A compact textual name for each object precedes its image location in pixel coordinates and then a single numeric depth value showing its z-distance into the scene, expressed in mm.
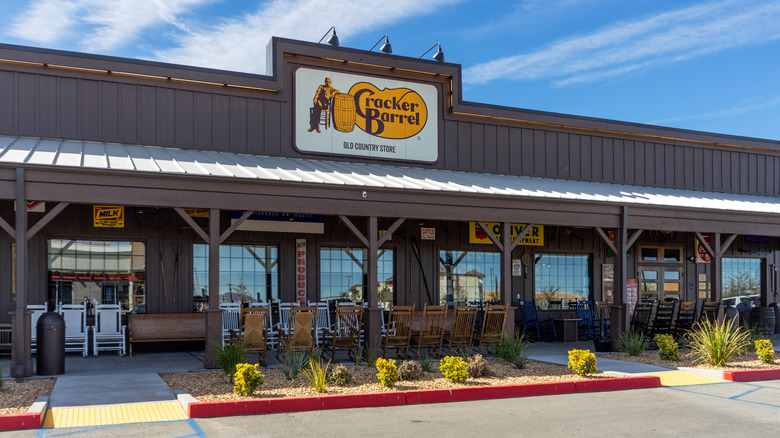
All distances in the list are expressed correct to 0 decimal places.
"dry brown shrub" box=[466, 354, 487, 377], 10547
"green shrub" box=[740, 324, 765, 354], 13577
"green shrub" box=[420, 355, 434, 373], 10844
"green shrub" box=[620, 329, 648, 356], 13562
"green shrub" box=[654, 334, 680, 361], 12812
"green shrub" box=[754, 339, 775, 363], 12570
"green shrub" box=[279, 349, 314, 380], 10133
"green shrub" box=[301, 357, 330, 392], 9188
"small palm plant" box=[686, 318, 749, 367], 12250
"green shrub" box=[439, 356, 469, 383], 9969
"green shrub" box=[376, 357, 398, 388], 9555
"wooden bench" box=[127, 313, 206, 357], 13438
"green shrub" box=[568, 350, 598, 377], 10766
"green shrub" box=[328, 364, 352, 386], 9590
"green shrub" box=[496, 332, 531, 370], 11586
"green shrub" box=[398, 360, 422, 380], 10211
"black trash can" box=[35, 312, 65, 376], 10477
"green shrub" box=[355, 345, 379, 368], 11359
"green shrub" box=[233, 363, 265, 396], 8766
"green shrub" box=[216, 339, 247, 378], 9898
